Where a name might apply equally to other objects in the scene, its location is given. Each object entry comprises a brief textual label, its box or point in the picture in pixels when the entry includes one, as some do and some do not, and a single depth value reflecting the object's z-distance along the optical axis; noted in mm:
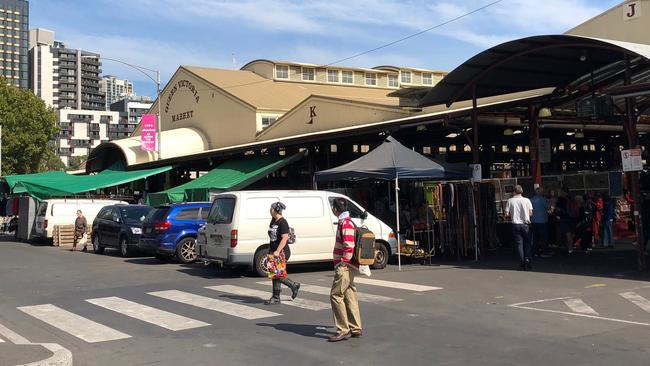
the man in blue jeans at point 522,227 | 14172
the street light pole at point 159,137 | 37125
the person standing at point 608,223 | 17781
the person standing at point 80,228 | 23891
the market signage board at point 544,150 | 20250
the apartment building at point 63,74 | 171375
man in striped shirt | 7605
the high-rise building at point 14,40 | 163125
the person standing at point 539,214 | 15906
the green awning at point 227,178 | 27031
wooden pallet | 26609
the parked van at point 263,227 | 13969
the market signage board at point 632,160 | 12867
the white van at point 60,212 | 26828
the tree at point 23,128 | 57969
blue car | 18000
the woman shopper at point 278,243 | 10062
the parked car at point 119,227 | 20875
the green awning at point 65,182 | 30281
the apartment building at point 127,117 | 167500
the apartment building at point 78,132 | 157375
